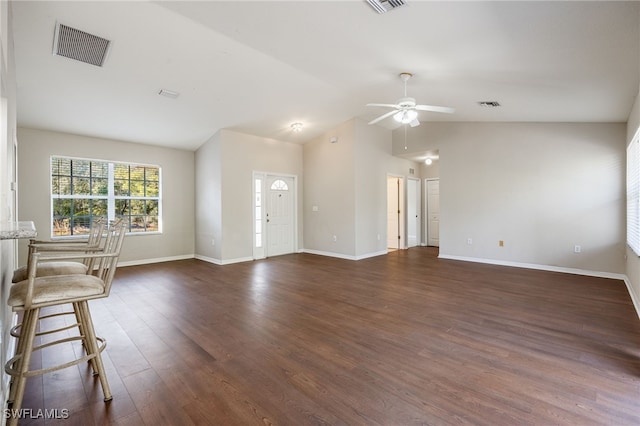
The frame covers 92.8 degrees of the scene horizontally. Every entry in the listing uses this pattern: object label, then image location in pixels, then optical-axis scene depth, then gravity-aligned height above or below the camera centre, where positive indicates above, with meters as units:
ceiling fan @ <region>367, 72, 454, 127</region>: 3.85 +1.31
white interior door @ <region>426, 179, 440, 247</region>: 8.73 -0.09
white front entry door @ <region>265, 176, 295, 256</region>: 6.94 -0.10
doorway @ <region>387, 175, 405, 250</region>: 8.09 -0.10
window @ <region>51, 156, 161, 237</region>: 5.40 +0.36
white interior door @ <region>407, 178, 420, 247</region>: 8.48 -0.14
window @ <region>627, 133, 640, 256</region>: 3.61 +0.15
